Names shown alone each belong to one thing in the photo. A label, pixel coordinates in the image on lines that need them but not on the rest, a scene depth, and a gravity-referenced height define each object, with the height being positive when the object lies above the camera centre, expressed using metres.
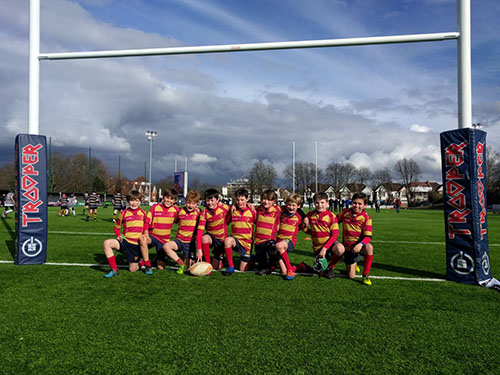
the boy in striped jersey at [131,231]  5.73 -0.65
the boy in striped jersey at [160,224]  5.93 -0.55
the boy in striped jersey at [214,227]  6.07 -0.62
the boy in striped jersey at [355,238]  5.37 -0.75
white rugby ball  5.53 -1.24
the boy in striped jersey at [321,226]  5.62 -0.56
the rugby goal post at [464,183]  5.13 +0.13
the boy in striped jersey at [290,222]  5.83 -0.51
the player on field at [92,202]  18.89 -0.48
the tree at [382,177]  76.75 +3.36
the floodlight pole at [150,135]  47.92 +8.20
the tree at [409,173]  70.38 +3.93
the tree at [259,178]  68.75 +2.96
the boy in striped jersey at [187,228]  6.01 -0.62
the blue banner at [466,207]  5.12 -0.23
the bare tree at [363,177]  74.24 +3.34
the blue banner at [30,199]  6.07 -0.10
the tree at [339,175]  69.50 +3.54
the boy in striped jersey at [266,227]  5.79 -0.59
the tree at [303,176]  66.56 +3.22
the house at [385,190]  79.66 +0.57
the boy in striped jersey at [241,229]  5.87 -0.65
